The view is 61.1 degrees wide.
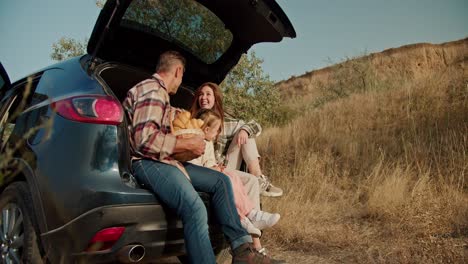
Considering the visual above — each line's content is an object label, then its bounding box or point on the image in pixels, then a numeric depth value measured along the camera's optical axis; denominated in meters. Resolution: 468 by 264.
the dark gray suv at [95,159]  2.17
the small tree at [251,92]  12.04
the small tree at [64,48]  16.22
